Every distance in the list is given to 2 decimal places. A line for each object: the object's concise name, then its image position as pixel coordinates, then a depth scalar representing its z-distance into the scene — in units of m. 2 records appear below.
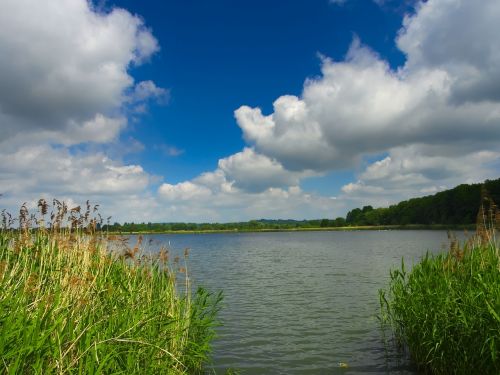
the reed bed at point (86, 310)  5.33
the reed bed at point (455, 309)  8.63
